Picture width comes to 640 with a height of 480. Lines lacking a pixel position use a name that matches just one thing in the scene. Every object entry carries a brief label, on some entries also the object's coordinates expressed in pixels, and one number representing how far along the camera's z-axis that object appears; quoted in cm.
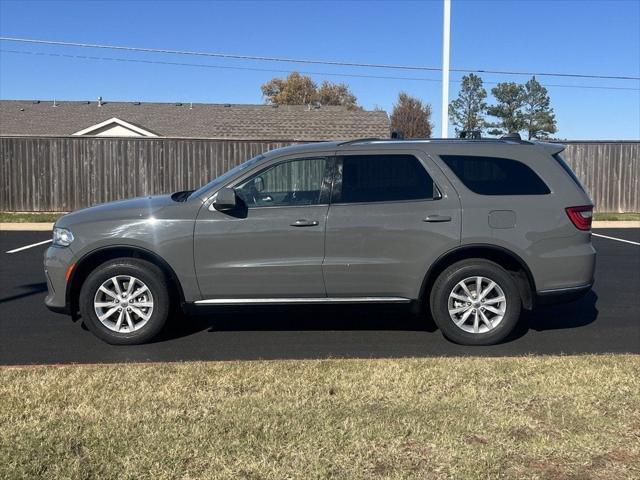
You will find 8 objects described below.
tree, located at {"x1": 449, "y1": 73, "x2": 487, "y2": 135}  6088
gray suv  589
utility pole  1717
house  2630
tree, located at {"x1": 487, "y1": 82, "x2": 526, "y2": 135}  5962
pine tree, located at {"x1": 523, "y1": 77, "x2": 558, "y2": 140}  5956
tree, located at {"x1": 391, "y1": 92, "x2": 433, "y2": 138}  4725
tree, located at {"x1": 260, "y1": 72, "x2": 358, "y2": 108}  6088
